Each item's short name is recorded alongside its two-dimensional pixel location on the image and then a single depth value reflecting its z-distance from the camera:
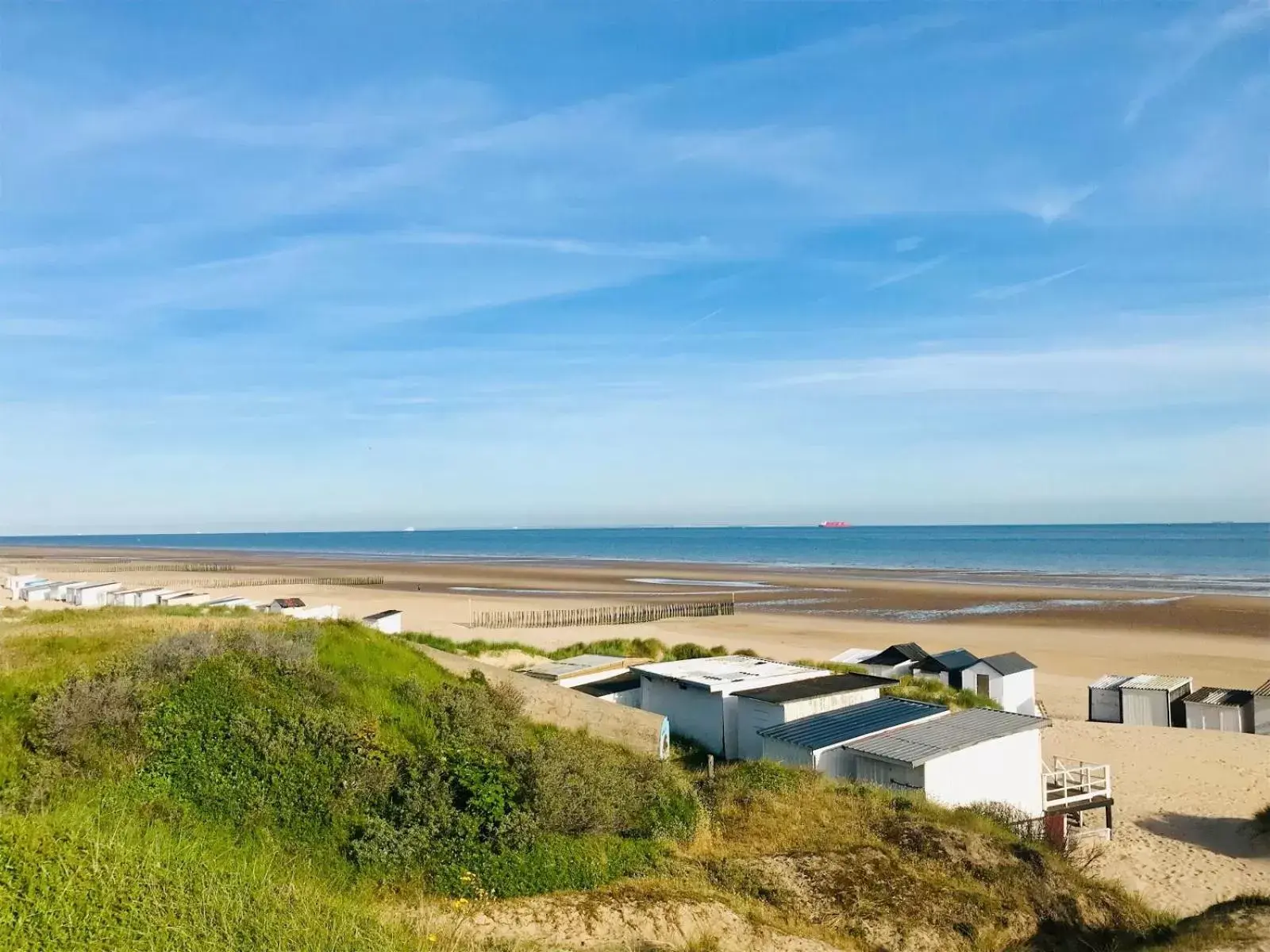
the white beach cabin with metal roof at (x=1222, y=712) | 25.86
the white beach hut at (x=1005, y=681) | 28.33
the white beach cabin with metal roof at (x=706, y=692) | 21.38
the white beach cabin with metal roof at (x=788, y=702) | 20.14
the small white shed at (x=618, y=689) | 24.05
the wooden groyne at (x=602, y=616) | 50.59
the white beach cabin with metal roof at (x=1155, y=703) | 26.78
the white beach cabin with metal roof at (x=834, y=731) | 17.36
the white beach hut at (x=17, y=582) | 54.68
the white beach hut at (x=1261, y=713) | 25.66
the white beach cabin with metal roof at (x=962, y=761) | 16.30
